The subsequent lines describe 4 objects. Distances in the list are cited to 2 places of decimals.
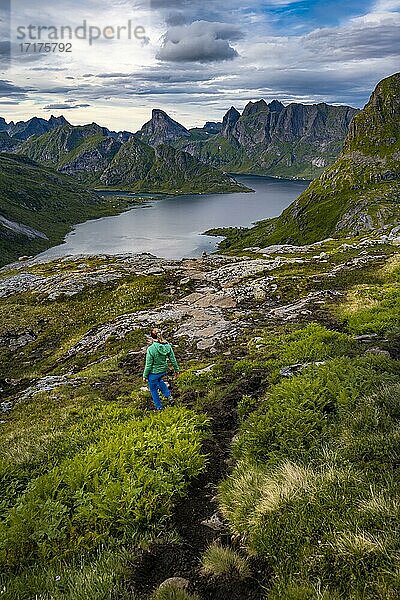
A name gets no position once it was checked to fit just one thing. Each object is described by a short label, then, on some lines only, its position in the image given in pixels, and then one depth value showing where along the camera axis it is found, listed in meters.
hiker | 15.88
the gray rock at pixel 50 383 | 23.89
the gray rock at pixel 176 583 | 6.91
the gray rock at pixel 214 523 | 8.60
